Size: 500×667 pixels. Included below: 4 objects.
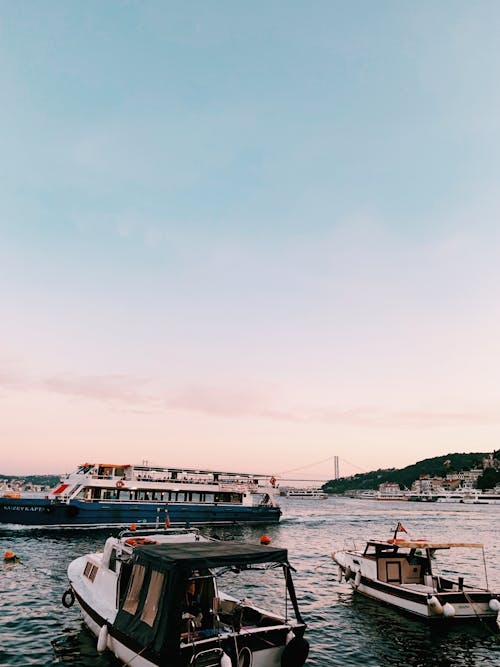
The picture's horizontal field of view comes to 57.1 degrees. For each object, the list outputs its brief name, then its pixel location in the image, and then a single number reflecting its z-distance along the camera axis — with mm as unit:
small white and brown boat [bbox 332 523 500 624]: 18531
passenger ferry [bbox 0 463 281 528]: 47531
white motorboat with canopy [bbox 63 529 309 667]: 10180
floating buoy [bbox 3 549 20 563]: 31312
